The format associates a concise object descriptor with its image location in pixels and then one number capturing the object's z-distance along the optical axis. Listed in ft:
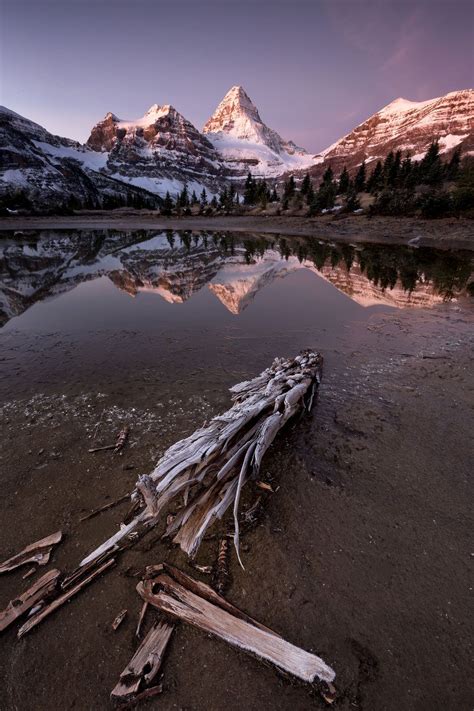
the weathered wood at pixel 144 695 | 9.24
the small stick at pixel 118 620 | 10.89
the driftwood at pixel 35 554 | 12.72
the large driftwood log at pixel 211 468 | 12.58
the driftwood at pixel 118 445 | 19.15
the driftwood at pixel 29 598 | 11.00
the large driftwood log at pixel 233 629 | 9.71
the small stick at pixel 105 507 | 14.87
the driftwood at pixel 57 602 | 10.79
